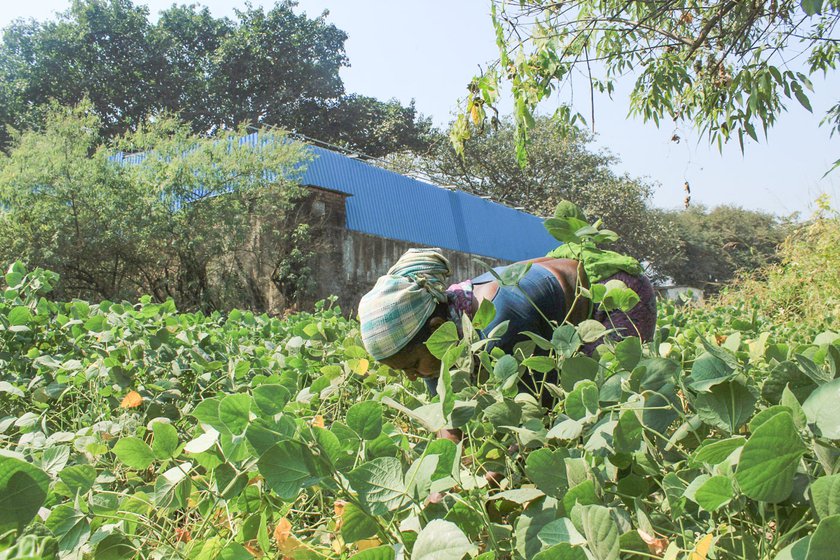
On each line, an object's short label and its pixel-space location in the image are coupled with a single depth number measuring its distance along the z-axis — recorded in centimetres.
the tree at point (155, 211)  1178
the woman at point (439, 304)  185
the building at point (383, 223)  1612
